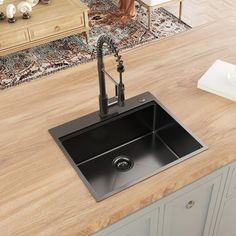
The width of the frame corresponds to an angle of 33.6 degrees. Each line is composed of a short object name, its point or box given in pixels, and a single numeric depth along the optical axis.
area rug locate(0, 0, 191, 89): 3.63
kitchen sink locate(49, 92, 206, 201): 1.62
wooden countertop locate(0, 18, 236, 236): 1.28
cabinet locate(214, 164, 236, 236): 1.65
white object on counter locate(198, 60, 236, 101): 1.70
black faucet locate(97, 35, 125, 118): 1.40
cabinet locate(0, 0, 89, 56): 3.48
